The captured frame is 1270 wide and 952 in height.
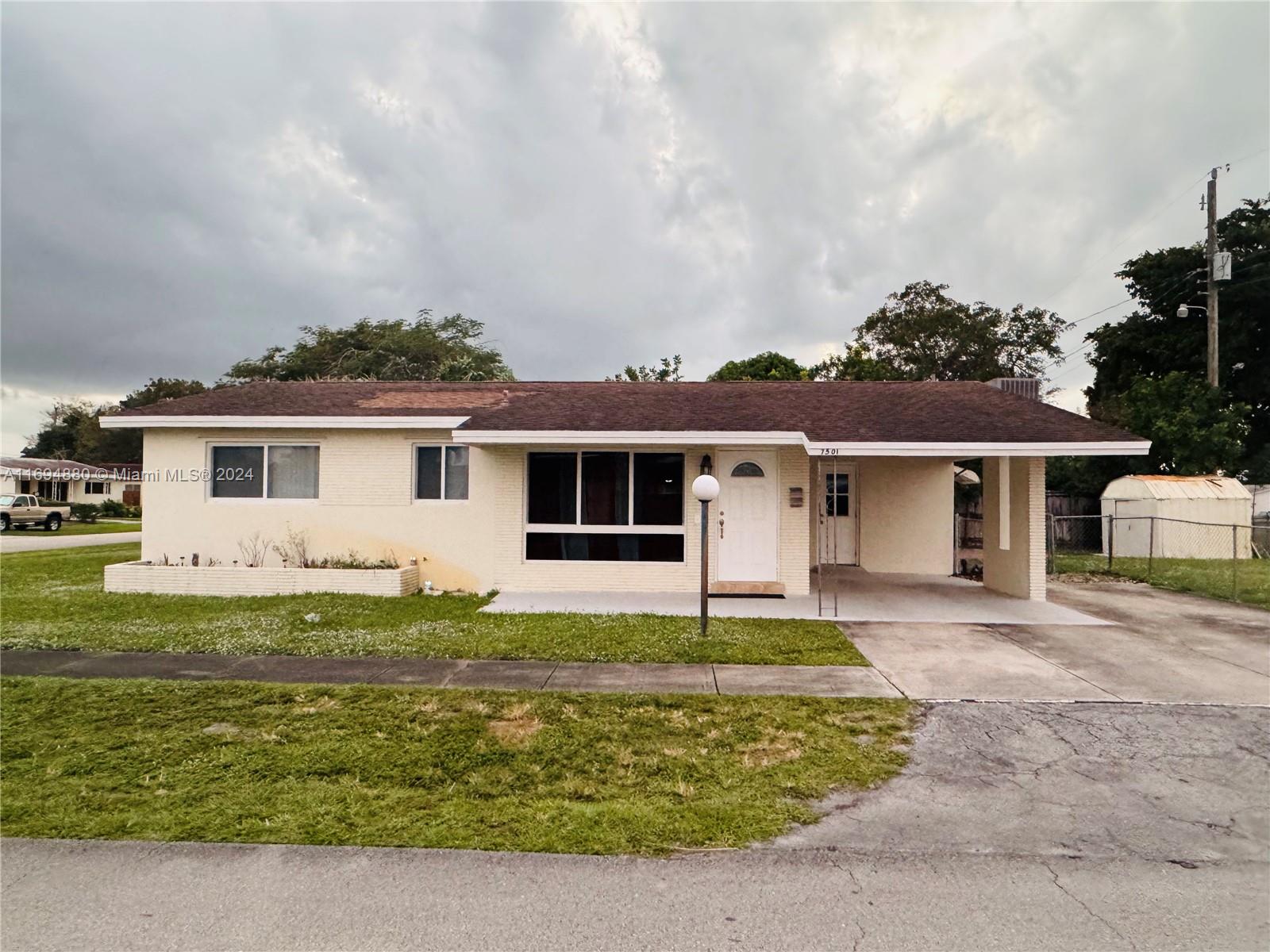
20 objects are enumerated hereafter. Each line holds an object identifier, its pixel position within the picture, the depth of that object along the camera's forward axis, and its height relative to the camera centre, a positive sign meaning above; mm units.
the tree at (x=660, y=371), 41469 +7541
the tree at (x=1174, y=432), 20672 +1935
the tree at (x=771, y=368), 36719 +6936
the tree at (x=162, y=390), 57750 +8750
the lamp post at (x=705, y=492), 7730 -19
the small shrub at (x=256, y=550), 11406 -1074
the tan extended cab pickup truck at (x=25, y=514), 27500 -1175
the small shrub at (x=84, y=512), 34500 -1332
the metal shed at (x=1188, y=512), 17547 -549
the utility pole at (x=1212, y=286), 21625 +7056
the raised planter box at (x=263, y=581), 10484 -1495
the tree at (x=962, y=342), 35844 +8270
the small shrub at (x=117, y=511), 38656 -1378
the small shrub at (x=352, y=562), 11172 -1263
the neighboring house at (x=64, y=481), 38562 +433
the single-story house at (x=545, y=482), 10539 +124
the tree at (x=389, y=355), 39156 +8390
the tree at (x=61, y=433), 61500 +5199
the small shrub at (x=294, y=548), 11336 -1038
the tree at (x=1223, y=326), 26875 +7218
